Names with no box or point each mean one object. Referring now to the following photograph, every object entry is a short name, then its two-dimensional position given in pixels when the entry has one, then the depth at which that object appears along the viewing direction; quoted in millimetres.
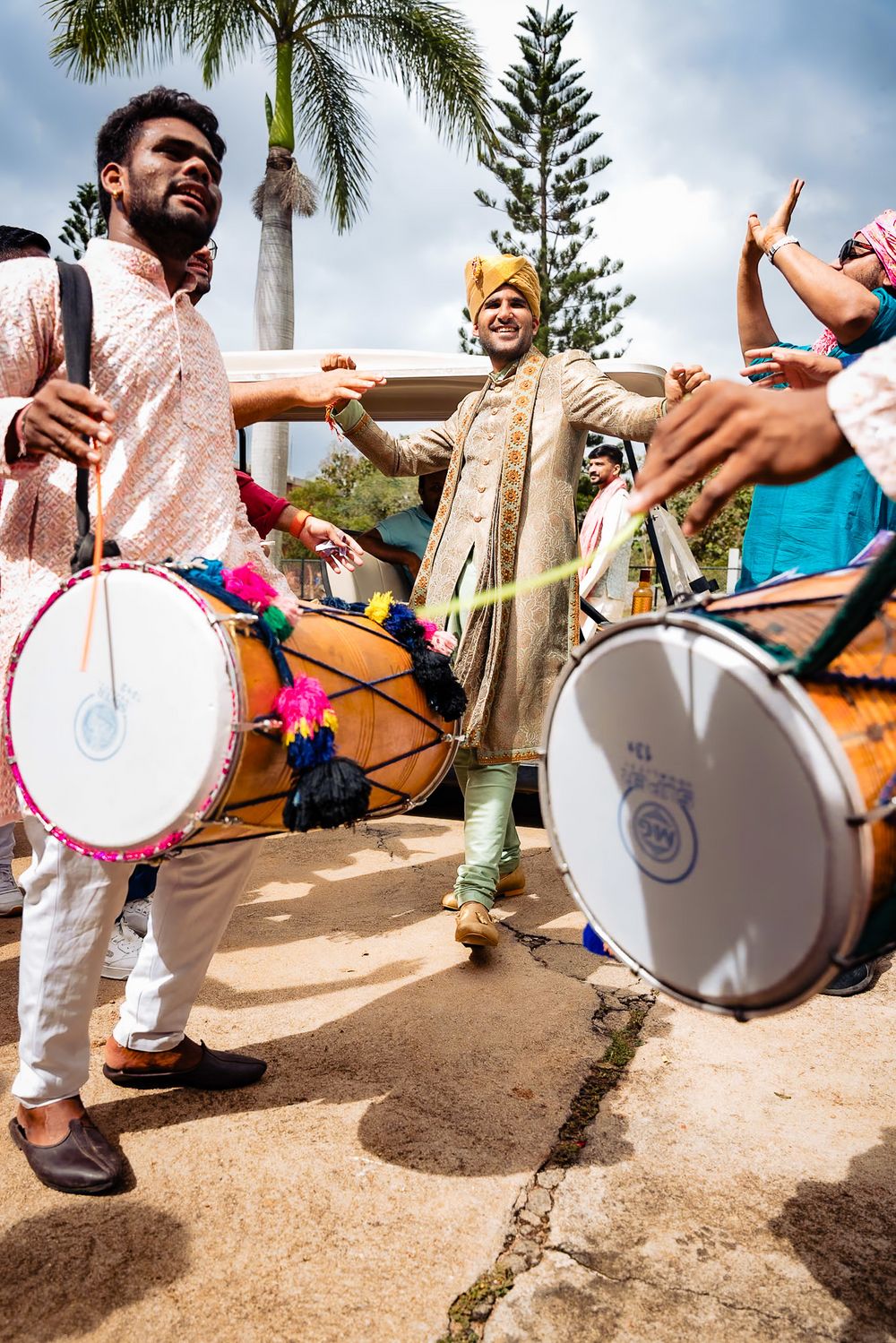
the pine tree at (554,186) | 20266
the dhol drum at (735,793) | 1055
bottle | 7602
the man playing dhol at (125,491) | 1711
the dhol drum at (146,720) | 1484
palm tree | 10609
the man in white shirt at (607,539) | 5469
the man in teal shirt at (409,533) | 5055
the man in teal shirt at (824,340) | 2119
